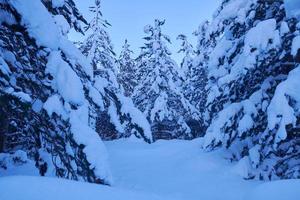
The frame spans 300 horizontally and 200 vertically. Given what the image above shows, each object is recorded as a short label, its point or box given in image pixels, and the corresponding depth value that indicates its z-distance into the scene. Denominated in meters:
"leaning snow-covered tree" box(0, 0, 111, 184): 4.47
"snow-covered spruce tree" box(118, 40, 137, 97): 34.35
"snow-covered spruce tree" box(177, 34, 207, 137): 26.40
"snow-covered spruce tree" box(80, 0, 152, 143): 7.05
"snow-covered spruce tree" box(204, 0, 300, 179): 7.09
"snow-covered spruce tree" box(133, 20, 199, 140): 23.53
